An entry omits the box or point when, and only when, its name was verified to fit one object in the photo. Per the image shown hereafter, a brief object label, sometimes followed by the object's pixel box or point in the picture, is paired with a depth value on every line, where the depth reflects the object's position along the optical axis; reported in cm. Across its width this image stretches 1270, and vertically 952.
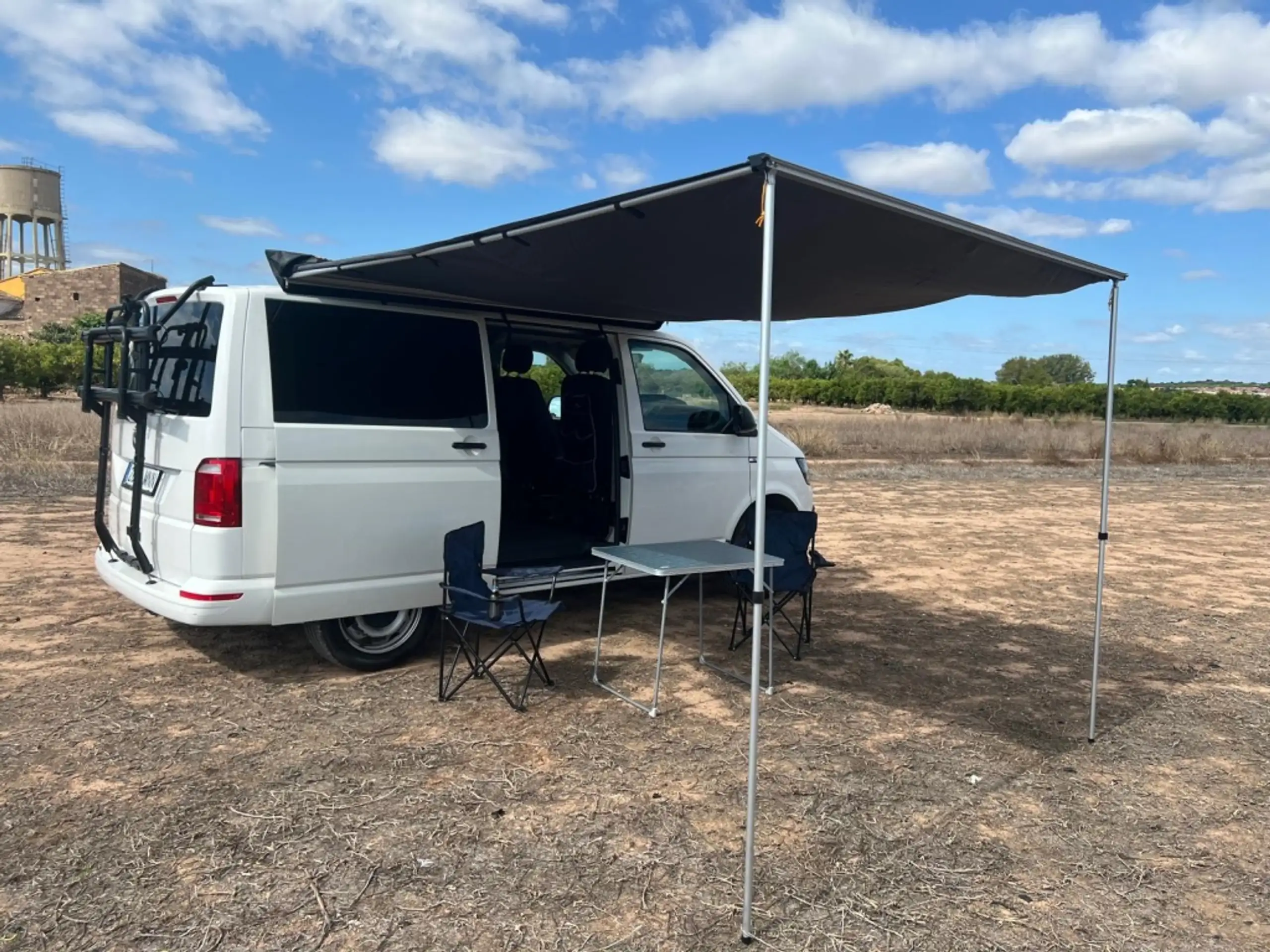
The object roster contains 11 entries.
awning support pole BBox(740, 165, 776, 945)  271
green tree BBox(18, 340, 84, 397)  2412
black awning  316
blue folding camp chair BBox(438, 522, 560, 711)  435
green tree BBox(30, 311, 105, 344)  4371
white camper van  418
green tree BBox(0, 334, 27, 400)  2316
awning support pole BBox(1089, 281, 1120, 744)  423
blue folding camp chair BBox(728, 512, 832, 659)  516
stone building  5506
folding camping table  433
